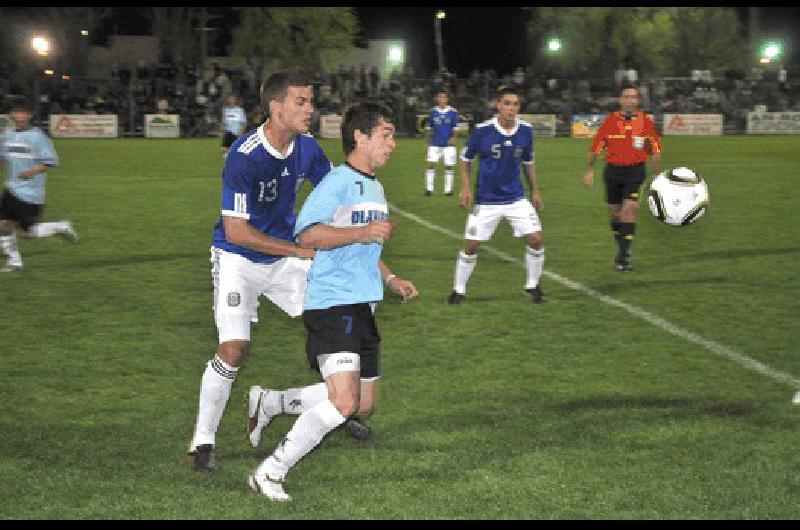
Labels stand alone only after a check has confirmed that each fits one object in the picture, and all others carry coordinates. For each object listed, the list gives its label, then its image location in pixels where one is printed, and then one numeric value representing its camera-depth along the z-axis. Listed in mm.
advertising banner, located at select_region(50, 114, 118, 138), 43594
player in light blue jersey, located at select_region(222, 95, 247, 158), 26000
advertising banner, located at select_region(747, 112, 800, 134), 47531
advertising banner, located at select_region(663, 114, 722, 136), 47531
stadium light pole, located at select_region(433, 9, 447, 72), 76075
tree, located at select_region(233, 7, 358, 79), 67312
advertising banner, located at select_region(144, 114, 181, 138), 44844
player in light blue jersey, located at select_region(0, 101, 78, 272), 12562
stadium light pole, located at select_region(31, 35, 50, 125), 56875
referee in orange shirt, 13086
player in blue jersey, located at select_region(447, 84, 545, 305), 10758
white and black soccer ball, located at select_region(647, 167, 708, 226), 10312
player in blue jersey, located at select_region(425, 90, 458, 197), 22844
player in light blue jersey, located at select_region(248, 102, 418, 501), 5203
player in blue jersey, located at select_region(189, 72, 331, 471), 5648
